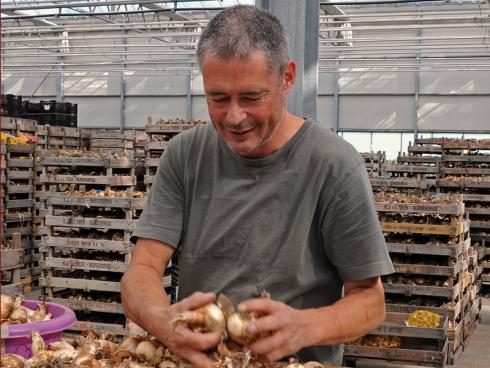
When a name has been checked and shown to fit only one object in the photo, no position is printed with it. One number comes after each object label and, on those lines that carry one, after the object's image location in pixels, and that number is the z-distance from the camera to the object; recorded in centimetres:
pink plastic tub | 211
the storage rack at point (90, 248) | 665
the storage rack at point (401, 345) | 566
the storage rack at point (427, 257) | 650
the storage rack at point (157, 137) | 883
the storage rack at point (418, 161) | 1217
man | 166
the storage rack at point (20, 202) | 927
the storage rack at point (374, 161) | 1430
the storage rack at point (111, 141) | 1362
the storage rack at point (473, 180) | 1040
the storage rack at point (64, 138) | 1236
